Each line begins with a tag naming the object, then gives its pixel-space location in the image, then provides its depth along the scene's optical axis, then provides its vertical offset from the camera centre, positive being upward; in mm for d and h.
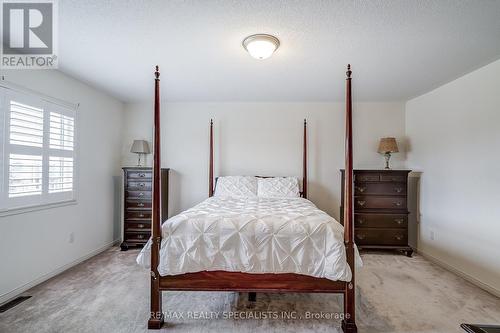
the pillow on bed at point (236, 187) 3487 -277
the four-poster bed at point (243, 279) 1745 -831
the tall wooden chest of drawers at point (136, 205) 3527 -553
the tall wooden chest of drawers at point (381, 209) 3418 -582
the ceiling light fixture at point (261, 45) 1932 +1040
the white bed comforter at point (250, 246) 1744 -577
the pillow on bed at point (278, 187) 3490 -277
